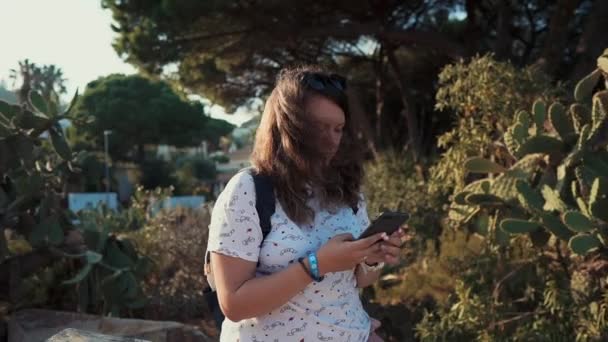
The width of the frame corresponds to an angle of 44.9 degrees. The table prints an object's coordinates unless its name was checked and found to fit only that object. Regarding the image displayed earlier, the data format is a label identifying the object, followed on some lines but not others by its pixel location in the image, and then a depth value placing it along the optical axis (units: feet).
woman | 5.58
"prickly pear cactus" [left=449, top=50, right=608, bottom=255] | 14.51
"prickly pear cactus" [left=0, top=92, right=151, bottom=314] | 17.62
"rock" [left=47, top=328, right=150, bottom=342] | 7.30
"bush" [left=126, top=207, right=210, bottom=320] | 22.76
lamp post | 112.09
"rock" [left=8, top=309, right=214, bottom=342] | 14.32
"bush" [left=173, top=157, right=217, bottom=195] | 121.49
